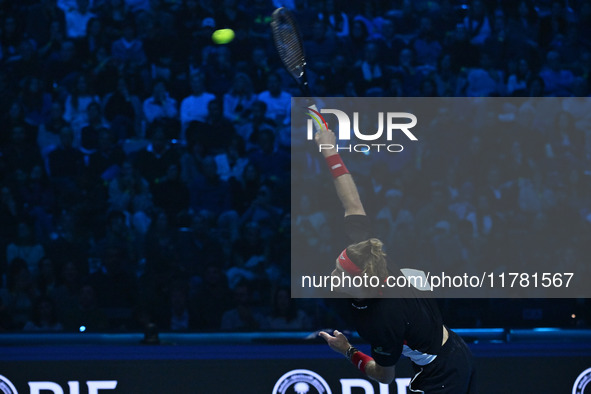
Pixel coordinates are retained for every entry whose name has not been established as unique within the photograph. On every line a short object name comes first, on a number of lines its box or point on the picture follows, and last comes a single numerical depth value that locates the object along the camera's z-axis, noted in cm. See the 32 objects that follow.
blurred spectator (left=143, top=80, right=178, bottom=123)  1625
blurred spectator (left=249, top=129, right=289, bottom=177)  1549
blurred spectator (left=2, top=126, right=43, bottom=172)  1548
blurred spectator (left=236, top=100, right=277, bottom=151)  1598
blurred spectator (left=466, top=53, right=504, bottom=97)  1661
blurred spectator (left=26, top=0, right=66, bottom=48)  1712
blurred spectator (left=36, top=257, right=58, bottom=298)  1374
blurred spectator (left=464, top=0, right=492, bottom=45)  1742
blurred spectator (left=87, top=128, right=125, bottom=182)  1540
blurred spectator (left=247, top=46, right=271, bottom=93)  1664
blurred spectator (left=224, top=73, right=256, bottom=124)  1636
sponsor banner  1038
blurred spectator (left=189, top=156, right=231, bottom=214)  1513
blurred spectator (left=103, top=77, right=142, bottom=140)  1599
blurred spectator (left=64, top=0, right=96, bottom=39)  1712
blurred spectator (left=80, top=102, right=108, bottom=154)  1572
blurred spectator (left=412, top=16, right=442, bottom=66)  1708
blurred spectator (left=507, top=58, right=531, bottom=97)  1674
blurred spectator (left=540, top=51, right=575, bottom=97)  1689
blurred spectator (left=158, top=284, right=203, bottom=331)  1341
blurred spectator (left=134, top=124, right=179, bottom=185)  1528
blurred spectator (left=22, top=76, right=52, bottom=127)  1627
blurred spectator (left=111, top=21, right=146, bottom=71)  1680
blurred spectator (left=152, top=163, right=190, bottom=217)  1498
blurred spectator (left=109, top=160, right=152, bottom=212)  1512
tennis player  757
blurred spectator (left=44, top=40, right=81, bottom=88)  1655
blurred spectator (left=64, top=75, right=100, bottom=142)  1598
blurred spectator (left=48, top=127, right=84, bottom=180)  1541
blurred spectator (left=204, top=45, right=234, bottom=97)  1672
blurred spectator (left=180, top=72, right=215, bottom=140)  1623
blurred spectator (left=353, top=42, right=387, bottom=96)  1650
